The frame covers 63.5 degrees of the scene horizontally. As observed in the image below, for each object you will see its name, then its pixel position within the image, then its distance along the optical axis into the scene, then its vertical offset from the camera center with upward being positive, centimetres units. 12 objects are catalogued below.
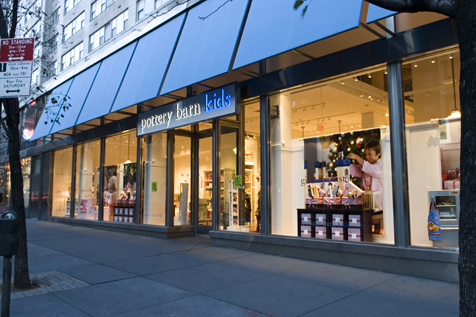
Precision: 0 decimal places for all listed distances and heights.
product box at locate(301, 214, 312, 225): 840 -69
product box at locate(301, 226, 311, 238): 829 -95
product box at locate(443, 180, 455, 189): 659 +4
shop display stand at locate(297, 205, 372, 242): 757 -73
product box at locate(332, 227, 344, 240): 778 -93
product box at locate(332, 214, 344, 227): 786 -67
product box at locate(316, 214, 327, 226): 815 -68
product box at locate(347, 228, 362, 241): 753 -94
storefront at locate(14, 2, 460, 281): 672 +70
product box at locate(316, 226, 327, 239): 804 -94
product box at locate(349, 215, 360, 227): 764 -67
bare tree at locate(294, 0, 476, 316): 250 +21
